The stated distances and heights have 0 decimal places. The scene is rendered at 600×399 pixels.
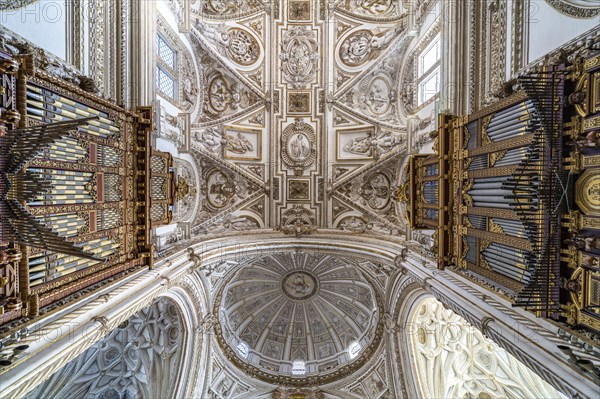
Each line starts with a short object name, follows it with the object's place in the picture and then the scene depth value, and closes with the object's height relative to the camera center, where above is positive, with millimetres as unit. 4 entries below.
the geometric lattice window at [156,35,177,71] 14692 +7007
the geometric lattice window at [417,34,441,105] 14798 +6157
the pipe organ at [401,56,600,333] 6453 +15
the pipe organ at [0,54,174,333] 6684 +83
